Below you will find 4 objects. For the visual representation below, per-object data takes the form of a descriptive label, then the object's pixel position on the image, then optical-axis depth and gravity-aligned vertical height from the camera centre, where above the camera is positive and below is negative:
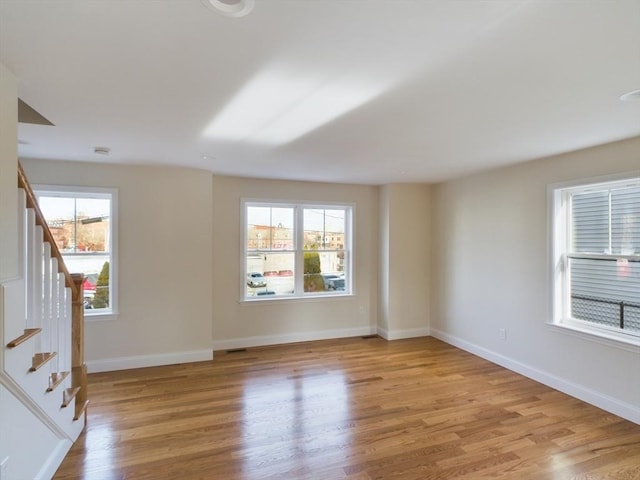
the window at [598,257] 3.03 -0.15
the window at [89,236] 3.97 +0.05
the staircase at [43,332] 1.83 -0.58
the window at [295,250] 4.99 -0.14
